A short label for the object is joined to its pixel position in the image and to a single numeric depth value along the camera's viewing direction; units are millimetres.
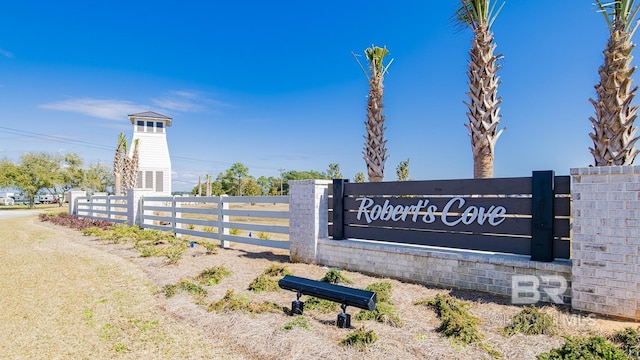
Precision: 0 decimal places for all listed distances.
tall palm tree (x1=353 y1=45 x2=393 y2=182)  11484
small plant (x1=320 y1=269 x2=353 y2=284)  5594
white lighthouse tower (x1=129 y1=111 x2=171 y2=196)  27516
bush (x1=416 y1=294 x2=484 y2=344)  3415
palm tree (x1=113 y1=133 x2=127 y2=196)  24278
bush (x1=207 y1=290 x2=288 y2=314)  4359
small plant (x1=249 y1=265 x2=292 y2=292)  5330
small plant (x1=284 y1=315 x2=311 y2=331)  3748
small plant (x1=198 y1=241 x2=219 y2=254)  8570
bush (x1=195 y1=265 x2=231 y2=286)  5832
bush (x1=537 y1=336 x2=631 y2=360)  2795
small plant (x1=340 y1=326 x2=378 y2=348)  3289
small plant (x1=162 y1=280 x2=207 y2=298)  5148
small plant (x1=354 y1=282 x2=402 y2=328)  3903
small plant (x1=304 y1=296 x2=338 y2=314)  4361
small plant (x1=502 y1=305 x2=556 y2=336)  3543
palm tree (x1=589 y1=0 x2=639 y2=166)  6691
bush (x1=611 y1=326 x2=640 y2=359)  3045
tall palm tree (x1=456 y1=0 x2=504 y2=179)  8289
